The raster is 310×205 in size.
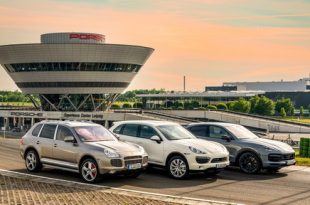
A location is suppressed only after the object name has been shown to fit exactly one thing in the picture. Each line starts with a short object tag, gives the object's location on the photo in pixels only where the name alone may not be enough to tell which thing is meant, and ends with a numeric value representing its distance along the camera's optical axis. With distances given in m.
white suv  14.30
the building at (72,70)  79.06
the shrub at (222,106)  107.50
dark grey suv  15.84
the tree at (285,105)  118.49
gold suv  13.48
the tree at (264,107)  110.00
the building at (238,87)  193.62
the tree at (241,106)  106.12
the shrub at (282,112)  111.81
